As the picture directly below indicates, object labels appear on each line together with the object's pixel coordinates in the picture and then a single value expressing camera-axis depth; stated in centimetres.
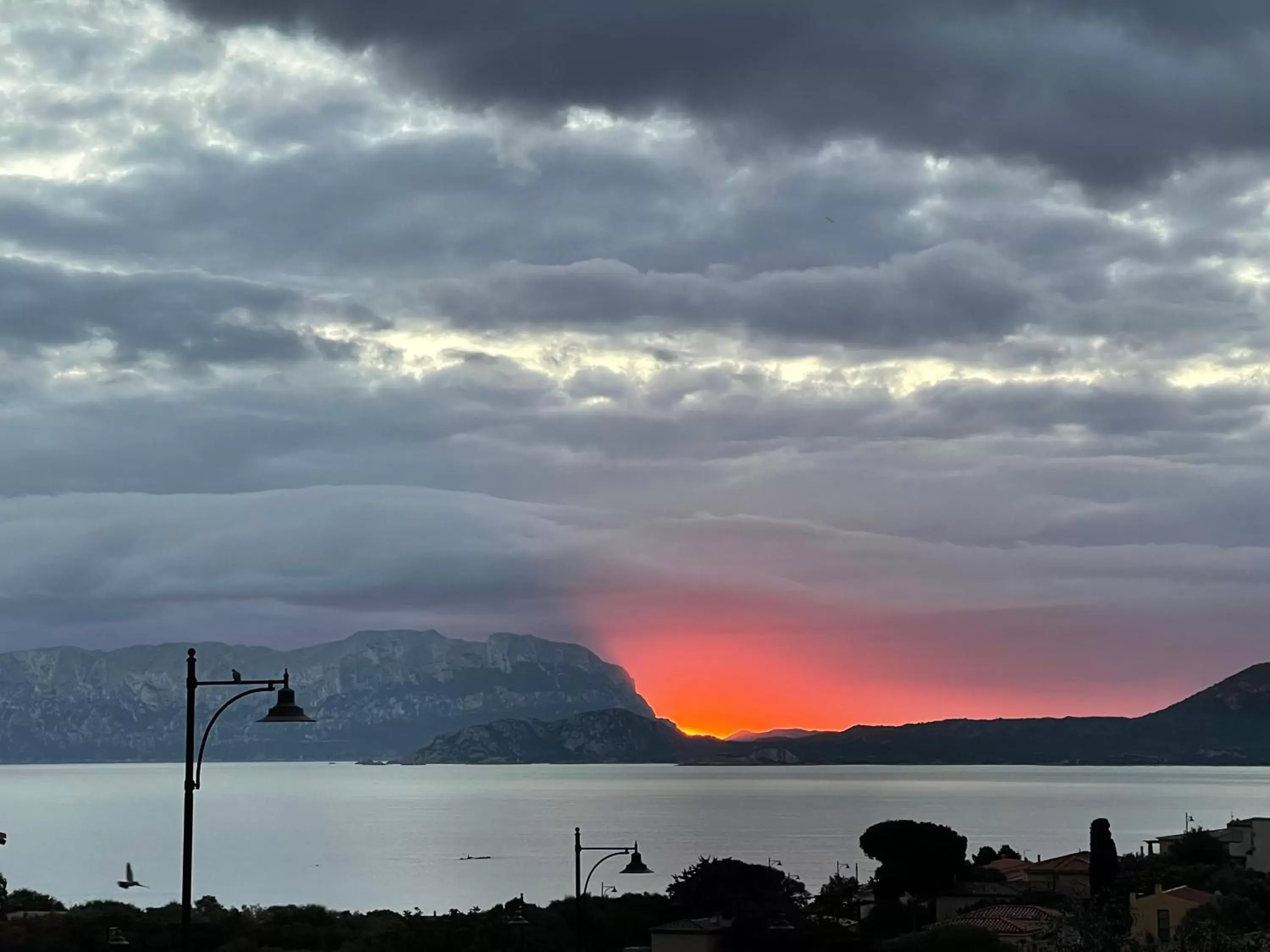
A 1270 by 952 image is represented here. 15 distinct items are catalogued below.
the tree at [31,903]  10162
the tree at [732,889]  7869
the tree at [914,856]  9925
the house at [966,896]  8888
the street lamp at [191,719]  2084
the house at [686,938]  7475
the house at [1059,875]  9975
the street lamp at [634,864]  3920
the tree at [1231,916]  5903
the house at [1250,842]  10912
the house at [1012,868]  11106
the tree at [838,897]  9682
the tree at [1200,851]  10931
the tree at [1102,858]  8519
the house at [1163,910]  7269
